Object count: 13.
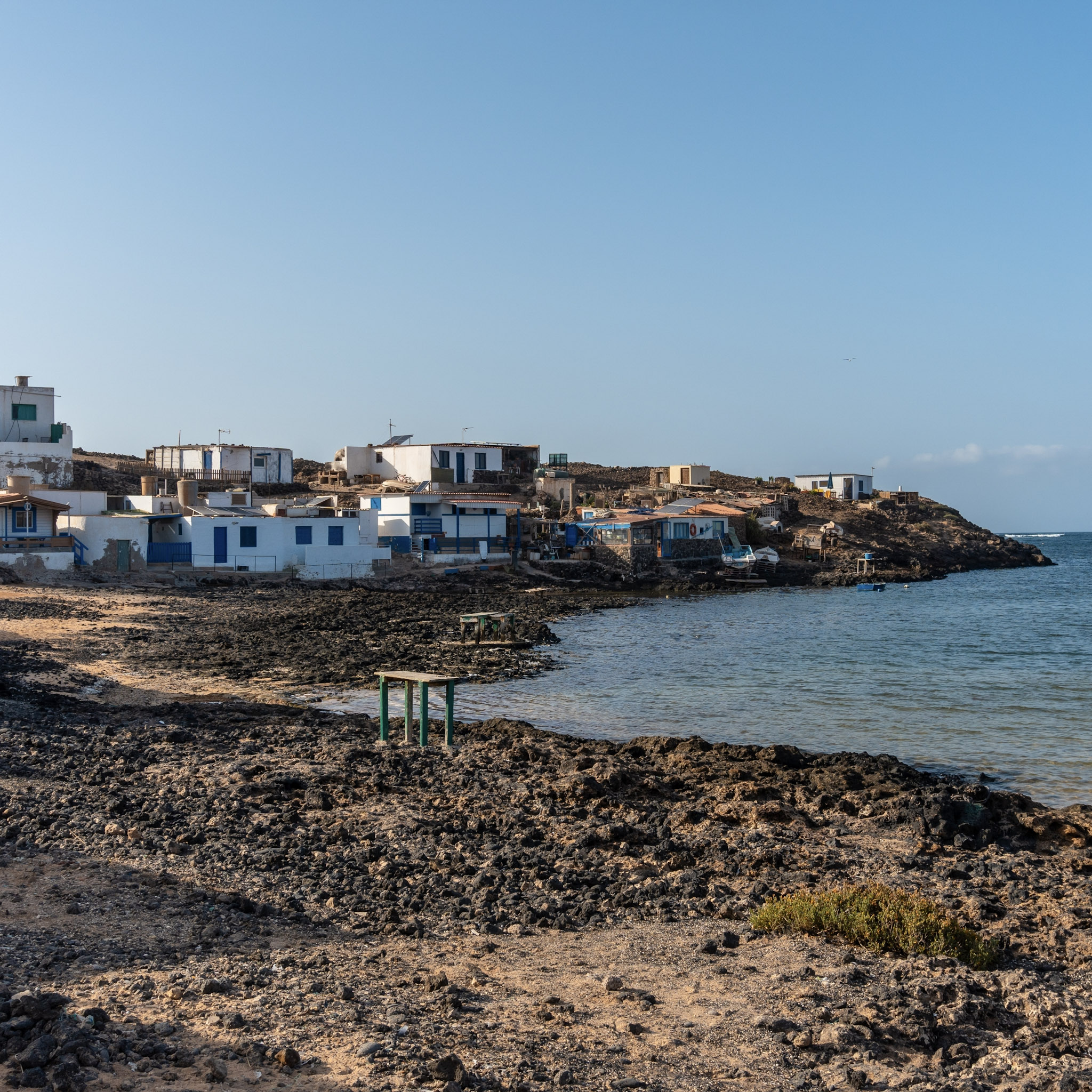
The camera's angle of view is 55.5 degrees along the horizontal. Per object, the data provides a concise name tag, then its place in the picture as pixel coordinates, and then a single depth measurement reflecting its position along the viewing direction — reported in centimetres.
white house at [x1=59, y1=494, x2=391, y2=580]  4912
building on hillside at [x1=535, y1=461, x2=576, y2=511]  7888
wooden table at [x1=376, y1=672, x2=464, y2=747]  1714
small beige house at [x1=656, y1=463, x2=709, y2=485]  9656
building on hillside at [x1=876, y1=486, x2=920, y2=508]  10281
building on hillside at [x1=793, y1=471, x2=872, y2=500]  10281
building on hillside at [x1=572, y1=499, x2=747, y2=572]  6431
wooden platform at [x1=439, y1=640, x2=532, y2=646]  3331
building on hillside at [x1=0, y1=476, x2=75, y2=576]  4578
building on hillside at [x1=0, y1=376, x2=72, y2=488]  6334
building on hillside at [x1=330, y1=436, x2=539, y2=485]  7694
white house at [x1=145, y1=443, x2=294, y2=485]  7525
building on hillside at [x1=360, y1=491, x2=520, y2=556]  5962
